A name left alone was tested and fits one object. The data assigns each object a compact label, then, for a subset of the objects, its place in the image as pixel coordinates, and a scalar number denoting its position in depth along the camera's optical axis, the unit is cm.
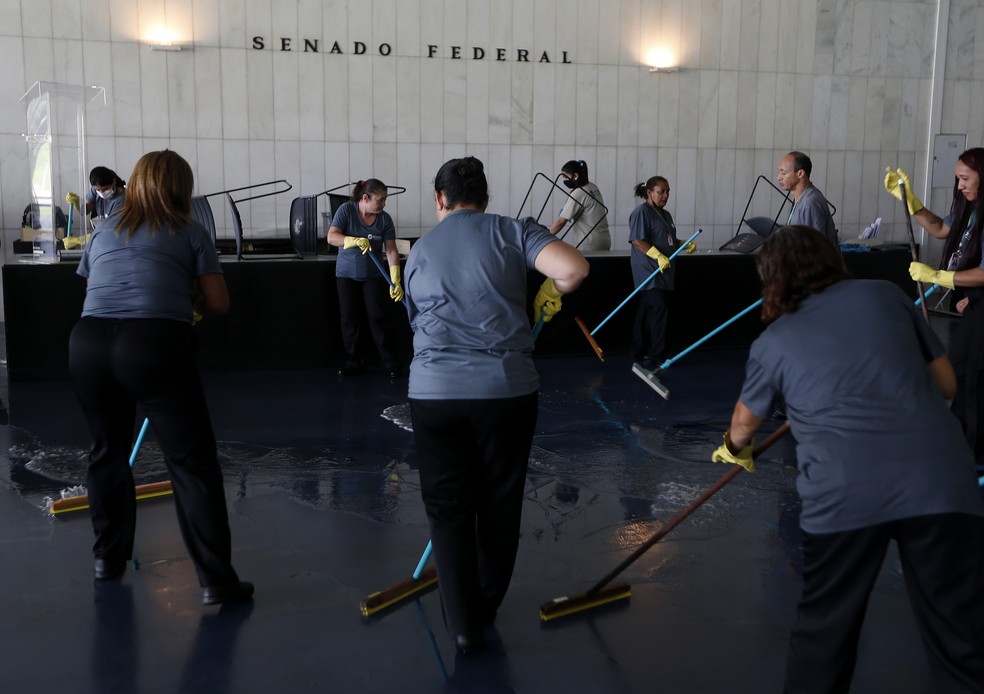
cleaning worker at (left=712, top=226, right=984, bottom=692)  239
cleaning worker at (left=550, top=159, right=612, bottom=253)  897
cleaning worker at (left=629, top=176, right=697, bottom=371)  820
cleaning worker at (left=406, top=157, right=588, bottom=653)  316
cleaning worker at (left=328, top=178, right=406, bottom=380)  767
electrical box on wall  1290
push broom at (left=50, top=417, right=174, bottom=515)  463
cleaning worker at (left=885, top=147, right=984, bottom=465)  503
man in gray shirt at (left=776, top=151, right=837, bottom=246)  604
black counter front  756
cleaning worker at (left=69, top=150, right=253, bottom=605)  349
